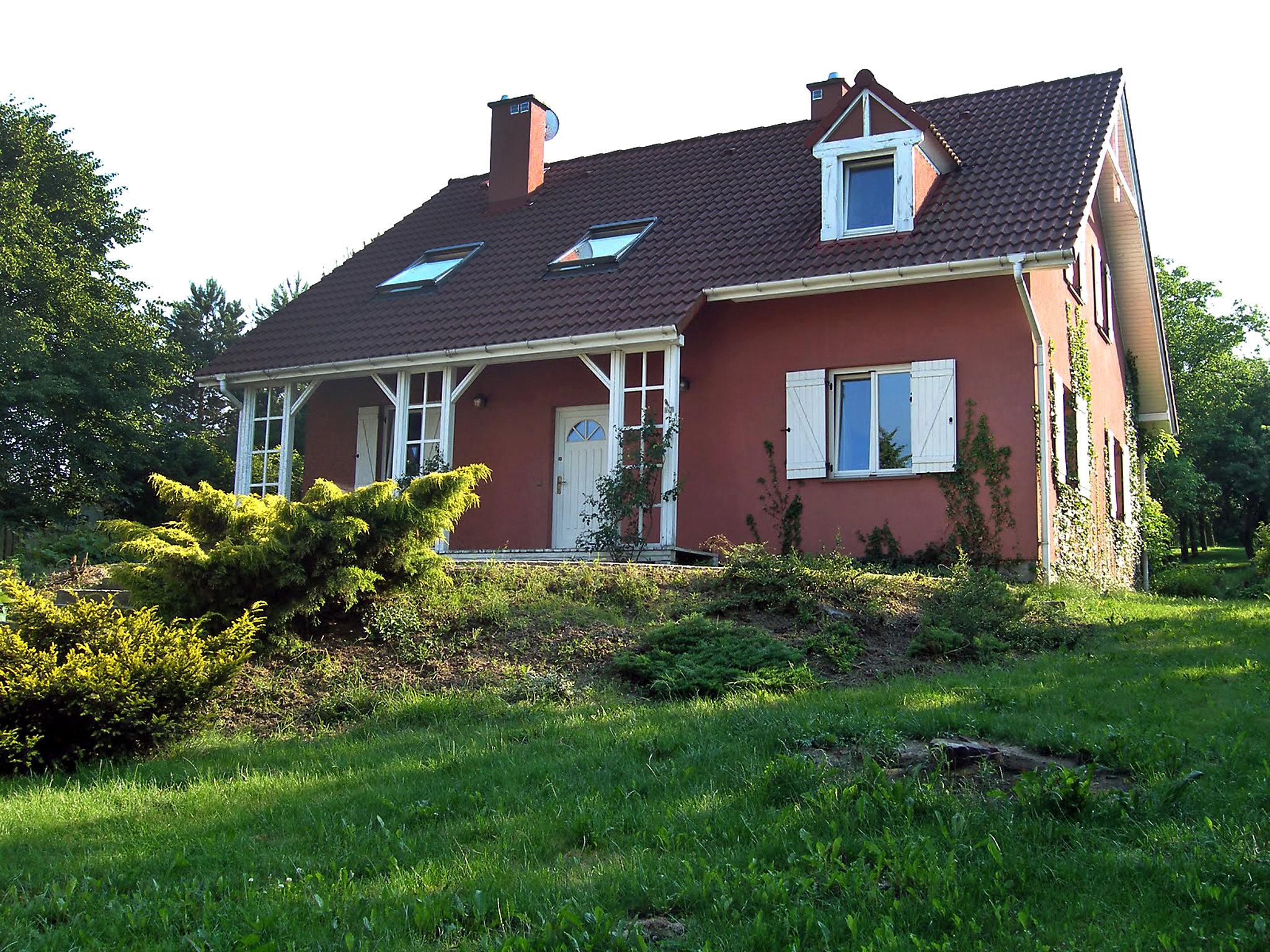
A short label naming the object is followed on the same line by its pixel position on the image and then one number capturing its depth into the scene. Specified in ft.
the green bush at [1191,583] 51.31
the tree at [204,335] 144.36
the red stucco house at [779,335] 44.27
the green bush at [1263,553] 55.72
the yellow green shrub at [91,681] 21.31
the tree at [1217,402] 118.62
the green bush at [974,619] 27.55
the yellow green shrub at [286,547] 27.07
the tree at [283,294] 153.69
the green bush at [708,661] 24.38
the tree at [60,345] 73.87
